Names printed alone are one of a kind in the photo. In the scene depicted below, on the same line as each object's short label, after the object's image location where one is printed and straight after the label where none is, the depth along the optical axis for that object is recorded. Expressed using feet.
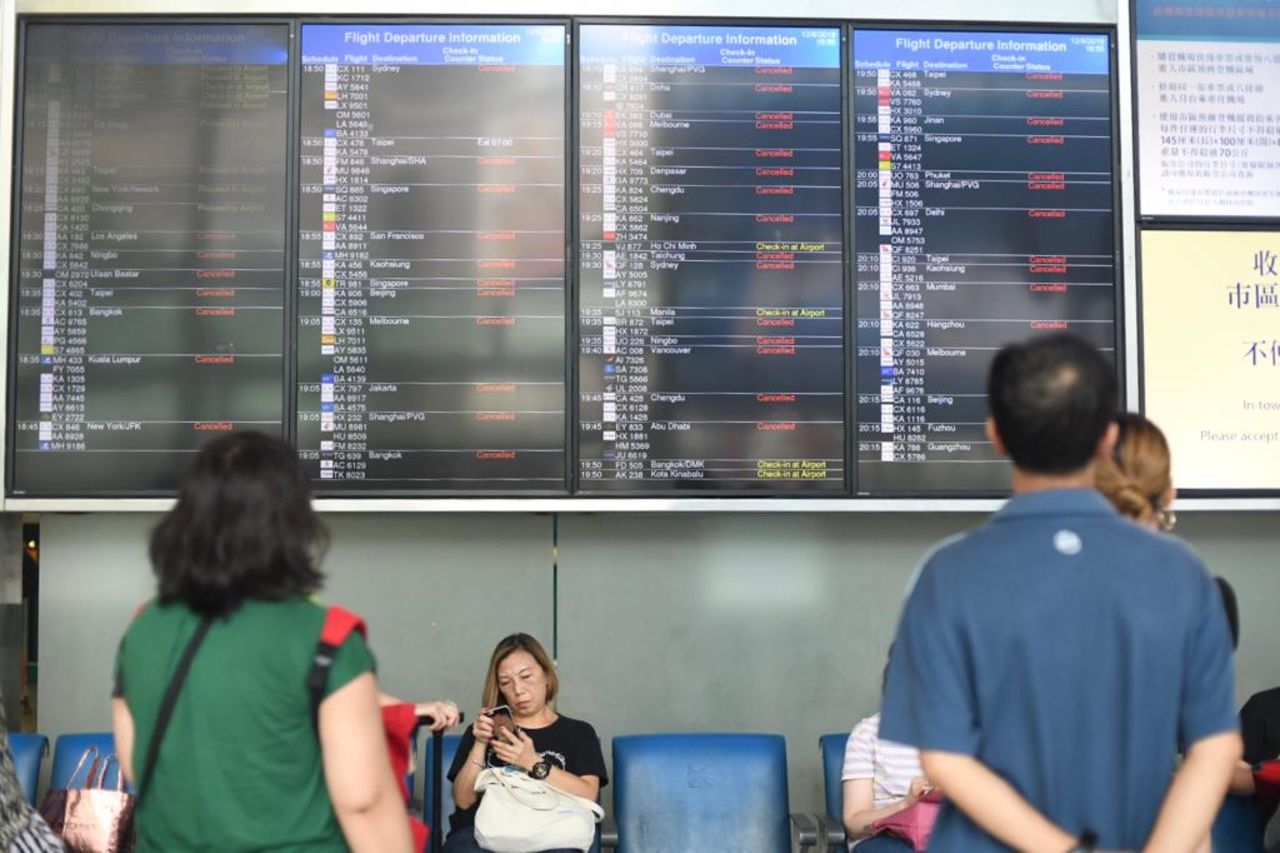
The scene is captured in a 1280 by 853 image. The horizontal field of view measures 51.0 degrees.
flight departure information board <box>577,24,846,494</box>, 13.12
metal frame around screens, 12.93
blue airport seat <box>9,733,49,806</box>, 12.05
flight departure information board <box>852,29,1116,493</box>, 13.28
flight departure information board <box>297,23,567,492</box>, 13.03
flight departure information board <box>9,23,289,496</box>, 13.05
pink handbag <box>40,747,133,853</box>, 10.57
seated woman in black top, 11.93
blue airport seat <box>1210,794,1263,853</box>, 12.21
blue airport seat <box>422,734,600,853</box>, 12.78
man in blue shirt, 5.62
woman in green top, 6.14
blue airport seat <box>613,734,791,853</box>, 12.34
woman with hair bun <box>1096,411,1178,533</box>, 6.70
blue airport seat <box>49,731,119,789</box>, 12.16
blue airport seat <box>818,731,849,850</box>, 12.07
